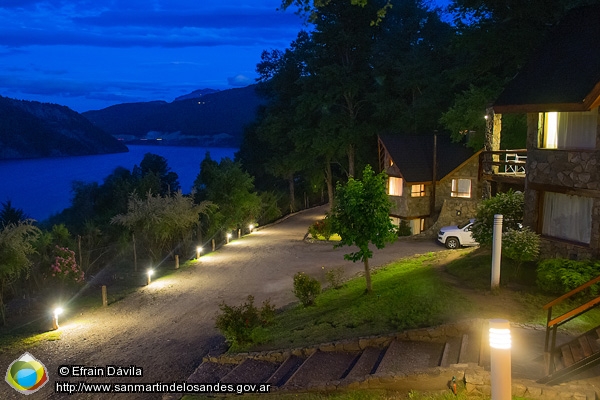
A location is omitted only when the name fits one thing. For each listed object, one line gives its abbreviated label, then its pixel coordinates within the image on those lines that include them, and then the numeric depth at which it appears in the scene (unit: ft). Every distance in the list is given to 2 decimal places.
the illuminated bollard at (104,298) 59.52
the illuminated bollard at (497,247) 43.01
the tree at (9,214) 125.70
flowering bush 68.95
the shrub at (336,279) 59.13
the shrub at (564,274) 39.78
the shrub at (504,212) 53.83
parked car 85.25
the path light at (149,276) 70.57
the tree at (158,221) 89.45
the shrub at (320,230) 100.89
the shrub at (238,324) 41.29
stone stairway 30.71
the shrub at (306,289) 51.11
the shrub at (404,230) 111.86
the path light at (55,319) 52.13
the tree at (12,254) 58.54
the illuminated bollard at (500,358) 20.07
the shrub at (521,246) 46.11
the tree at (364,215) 48.53
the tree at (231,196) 118.93
